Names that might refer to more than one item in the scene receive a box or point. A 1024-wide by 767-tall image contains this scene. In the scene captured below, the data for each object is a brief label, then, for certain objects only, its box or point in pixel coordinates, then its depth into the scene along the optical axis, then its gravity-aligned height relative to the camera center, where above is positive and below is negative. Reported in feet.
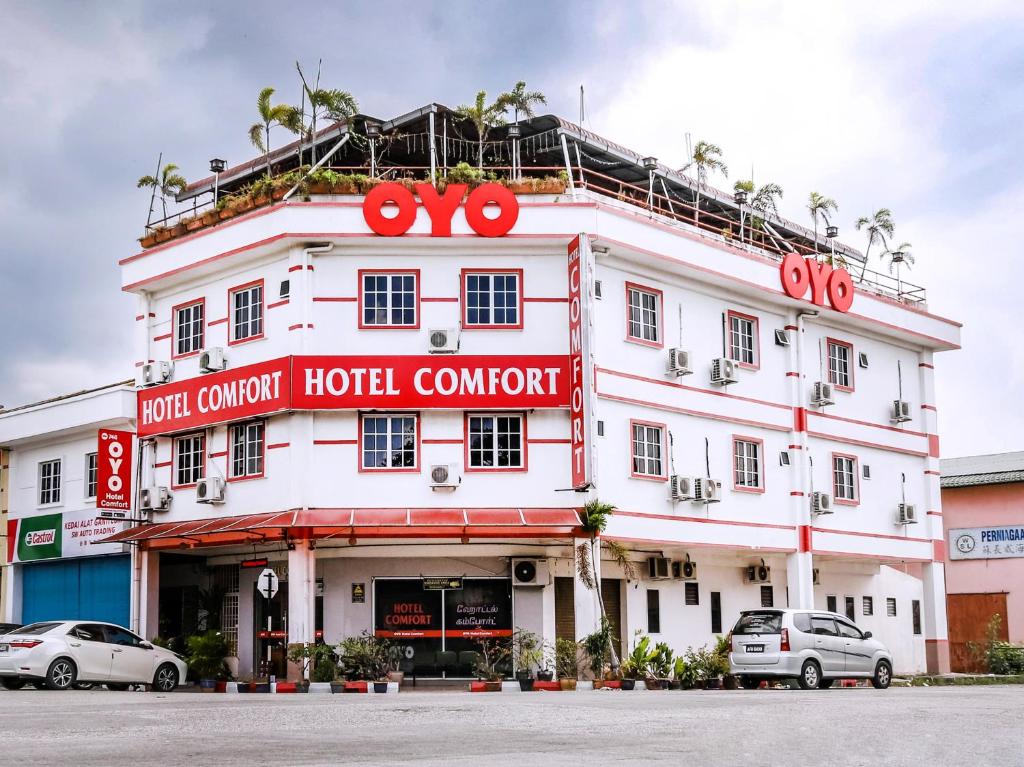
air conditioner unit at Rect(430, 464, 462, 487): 91.97 +7.60
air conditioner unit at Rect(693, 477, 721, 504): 100.53 +6.78
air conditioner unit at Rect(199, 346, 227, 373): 98.84 +17.18
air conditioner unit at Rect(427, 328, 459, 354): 92.38 +17.10
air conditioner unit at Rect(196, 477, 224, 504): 97.14 +7.33
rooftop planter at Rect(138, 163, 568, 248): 95.40 +29.26
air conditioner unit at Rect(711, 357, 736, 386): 103.30 +16.29
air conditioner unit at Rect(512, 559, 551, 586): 95.14 +0.74
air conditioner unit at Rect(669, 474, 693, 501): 99.14 +6.93
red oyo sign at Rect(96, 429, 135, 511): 100.58 +9.40
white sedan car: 78.02 -4.00
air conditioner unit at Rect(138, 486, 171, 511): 101.45 +7.06
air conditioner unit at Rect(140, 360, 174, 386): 103.04 +17.06
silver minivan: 83.92 -4.56
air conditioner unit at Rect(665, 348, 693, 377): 100.17 +16.49
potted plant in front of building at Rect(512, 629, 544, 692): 87.92 -4.92
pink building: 135.44 +2.21
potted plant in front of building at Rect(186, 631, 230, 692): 94.38 -4.81
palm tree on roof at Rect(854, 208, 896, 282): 124.06 +32.99
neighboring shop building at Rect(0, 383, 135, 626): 108.06 +6.61
